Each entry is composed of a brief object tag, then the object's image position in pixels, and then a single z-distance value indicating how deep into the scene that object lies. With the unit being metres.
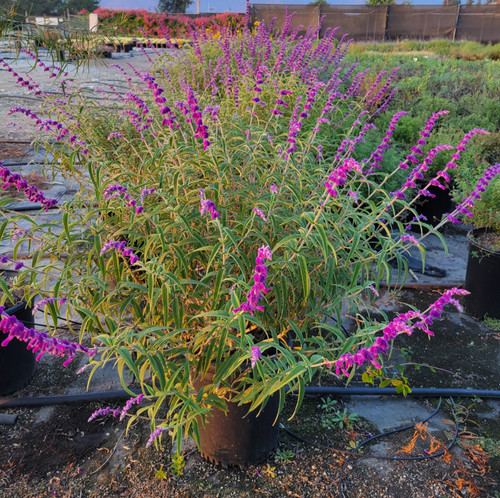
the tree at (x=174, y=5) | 43.38
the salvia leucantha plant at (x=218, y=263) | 1.50
